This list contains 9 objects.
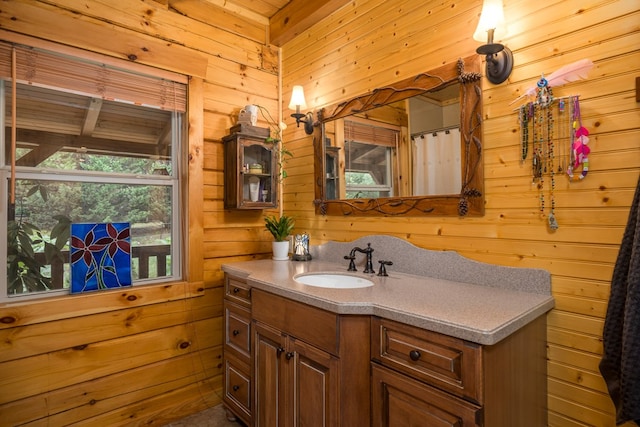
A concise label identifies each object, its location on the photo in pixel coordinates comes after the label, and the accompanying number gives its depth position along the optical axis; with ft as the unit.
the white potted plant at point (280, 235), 7.91
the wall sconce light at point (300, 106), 7.73
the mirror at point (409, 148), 5.33
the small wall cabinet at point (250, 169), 7.65
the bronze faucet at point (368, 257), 6.13
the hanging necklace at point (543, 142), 4.51
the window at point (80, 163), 5.96
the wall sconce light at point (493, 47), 4.54
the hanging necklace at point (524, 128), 4.74
